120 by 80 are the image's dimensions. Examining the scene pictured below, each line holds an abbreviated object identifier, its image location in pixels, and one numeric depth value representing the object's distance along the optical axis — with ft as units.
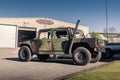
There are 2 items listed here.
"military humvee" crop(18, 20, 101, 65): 24.76
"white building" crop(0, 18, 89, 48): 67.80
